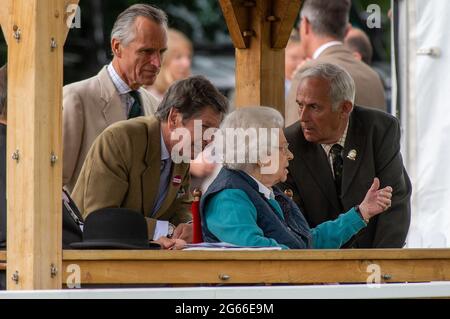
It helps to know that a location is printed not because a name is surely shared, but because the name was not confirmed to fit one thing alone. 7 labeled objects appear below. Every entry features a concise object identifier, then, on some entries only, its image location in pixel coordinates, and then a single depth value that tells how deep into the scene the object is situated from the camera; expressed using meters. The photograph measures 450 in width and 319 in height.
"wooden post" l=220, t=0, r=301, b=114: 17.36
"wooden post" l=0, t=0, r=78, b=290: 12.16
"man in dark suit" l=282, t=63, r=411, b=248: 16.03
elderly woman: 13.33
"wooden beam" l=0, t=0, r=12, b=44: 12.30
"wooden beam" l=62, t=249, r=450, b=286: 12.46
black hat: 13.19
